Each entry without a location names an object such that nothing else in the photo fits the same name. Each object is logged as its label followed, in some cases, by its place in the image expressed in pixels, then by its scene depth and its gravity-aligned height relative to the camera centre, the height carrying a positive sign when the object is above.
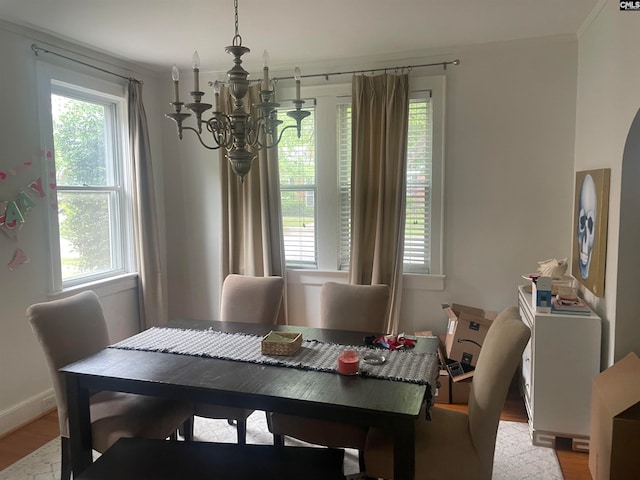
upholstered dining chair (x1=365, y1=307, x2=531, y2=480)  1.90 -0.97
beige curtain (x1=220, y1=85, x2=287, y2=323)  4.07 -0.10
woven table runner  2.08 -0.71
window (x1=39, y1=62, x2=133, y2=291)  3.41 +0.24
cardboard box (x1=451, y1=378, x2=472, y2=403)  3.36 -1.30
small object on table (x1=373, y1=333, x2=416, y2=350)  2.38 -0.69
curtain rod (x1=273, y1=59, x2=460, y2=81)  3.67 +1.09
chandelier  2.04 +0.41
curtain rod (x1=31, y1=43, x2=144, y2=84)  3.20 +1.08
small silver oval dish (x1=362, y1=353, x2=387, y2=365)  2.16 -0.70
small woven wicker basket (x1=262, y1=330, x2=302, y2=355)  2.28 -0.67
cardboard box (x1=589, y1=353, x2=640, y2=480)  2.15 -1.01
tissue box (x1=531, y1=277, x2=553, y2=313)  2.74 -0.52
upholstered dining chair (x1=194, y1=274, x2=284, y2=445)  3.09 -0.61
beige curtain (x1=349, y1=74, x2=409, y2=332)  3.73 +0.22
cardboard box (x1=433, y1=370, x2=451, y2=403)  3.38 -1.30
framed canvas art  2.65 -0.15
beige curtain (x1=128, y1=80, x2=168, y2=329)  4.00 -0.10
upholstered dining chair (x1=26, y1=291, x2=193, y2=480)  2.23 -0.96
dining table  1.79 -0.73
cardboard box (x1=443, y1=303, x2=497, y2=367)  3.42 -0.95
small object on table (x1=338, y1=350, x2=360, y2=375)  2.04 -0.68
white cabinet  2.70 -0.97
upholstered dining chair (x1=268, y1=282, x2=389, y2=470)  2.90 -0.62
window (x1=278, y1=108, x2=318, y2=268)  4.11 +0.12
